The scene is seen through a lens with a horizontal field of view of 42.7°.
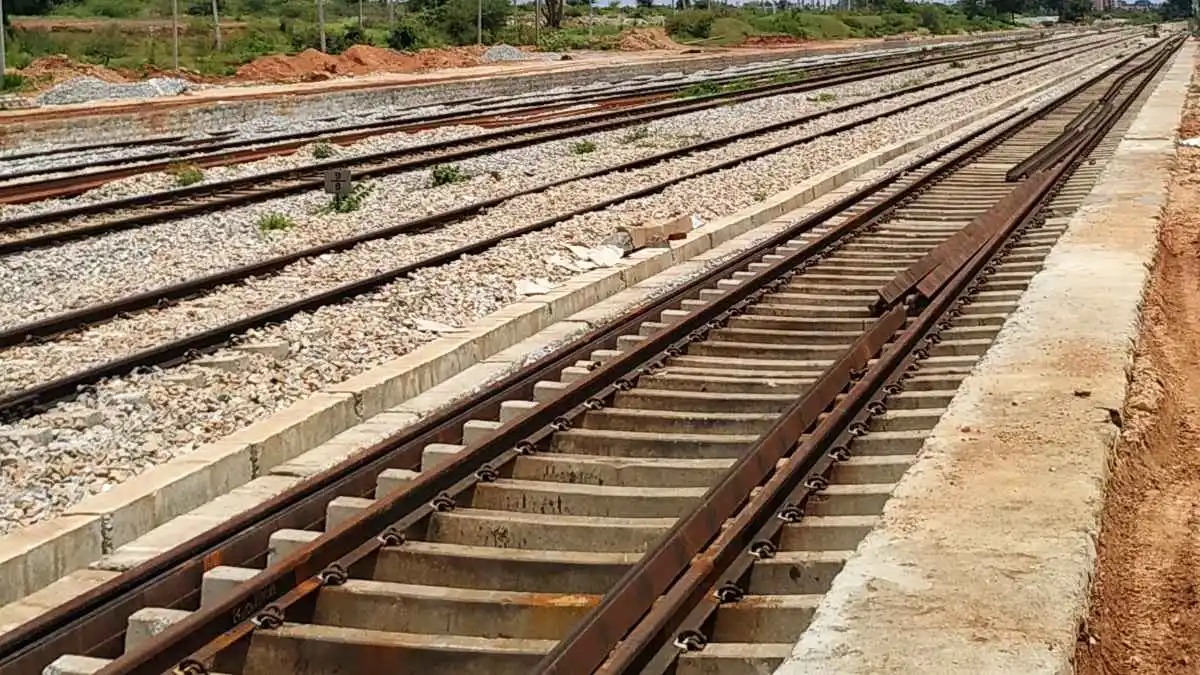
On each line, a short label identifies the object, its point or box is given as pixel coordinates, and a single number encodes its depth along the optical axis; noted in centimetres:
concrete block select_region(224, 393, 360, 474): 778
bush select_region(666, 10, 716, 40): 10050
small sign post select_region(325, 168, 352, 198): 1708
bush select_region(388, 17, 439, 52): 7294
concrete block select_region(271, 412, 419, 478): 777
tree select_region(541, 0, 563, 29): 10131
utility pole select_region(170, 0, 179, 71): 5217
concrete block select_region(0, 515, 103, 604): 612
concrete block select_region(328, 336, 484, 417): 884
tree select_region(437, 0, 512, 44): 8200
